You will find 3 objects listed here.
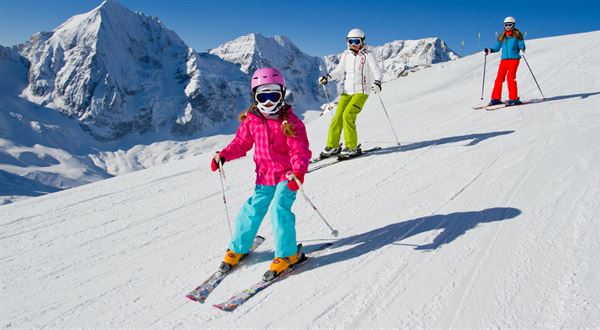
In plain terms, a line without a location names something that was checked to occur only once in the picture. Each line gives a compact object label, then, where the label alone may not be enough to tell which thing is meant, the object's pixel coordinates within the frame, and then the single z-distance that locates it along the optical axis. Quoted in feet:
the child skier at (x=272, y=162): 12.94
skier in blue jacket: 35.27
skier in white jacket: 25.98
